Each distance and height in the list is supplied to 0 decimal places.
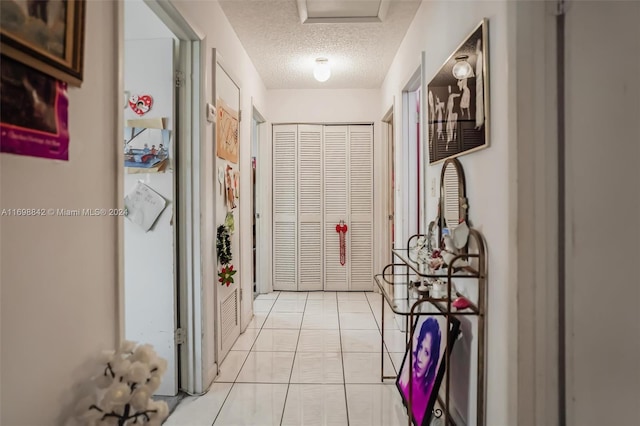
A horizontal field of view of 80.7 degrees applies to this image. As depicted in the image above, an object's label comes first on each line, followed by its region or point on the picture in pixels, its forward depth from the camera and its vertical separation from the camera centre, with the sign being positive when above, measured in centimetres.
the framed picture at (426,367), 178 -80
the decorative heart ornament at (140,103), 221 +65
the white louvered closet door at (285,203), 482 +15
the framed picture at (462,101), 155 +55
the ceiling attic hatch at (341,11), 265 +150
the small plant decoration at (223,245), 263 -22
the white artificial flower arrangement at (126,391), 108 -52
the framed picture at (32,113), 84 +25
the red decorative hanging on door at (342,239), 481 -32
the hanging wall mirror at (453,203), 174 +5
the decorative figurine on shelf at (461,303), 164 -39
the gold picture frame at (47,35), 82 +43
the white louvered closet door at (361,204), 481 +13
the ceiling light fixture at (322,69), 373 +144
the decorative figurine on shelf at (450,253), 171 -18
